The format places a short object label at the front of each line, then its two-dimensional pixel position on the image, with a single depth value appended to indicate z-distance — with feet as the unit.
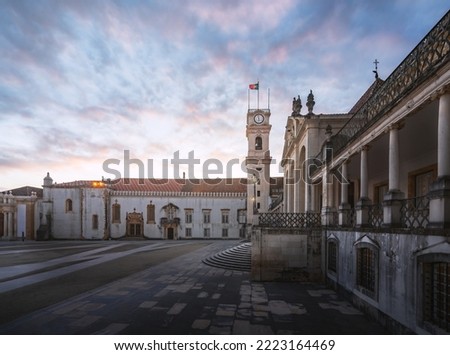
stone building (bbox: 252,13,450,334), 20.99
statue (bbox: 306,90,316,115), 62.33
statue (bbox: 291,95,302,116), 74.49
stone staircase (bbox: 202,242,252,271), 59.36
